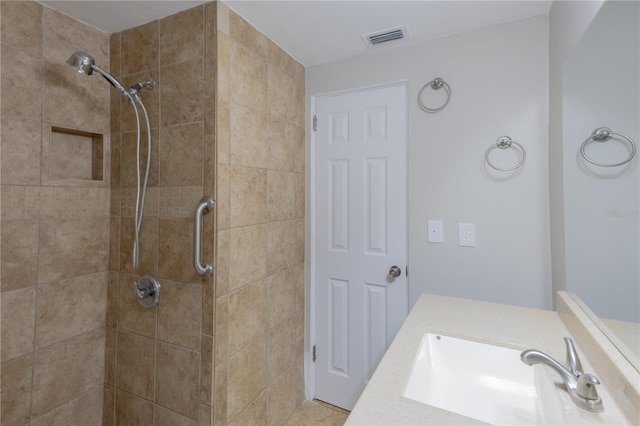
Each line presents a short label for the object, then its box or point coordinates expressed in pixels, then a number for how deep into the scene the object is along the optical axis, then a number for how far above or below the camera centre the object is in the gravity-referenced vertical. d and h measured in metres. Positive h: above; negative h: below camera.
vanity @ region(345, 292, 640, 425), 0.72 -0.45
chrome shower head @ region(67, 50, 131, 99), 1.24 +0.63
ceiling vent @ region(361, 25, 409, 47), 1.65 +1.01
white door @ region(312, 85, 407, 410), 1.87 -0.12
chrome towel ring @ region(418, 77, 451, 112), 1.71 +0.73
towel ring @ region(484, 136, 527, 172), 1.56 +0.36
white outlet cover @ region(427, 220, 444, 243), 1.75 -0.09
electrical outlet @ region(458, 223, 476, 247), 1.67 -0.10
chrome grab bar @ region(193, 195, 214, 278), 1.34 -0.10
